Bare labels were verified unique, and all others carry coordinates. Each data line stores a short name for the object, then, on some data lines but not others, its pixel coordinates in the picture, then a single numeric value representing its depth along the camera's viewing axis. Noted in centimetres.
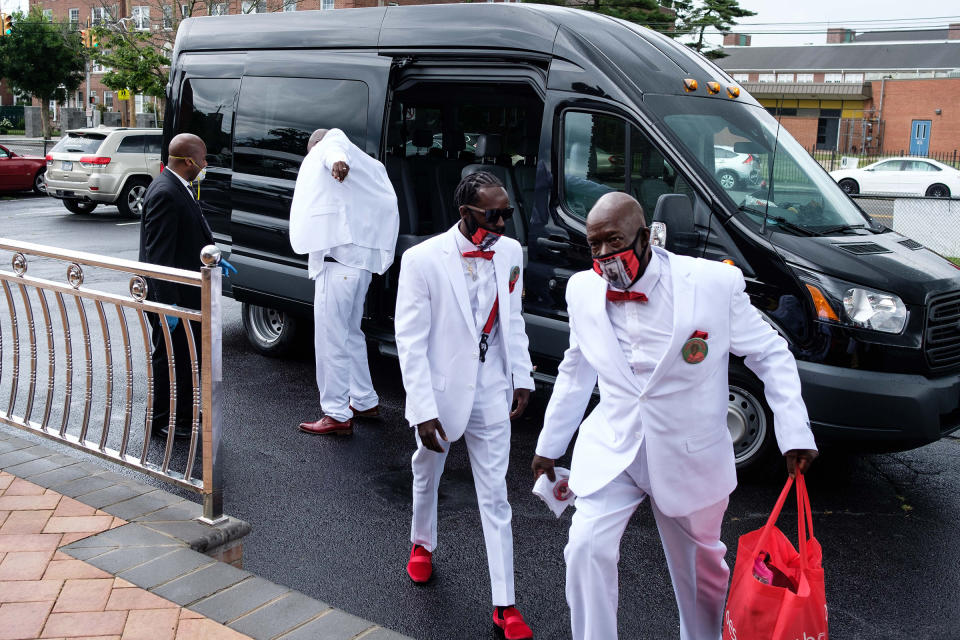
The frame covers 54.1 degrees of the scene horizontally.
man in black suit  584
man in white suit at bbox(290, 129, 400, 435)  634
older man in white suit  299
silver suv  1892
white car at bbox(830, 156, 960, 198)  2759
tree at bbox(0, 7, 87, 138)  5250
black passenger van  508
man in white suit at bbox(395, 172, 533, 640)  377
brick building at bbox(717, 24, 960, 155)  5484
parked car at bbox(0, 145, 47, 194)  2306
